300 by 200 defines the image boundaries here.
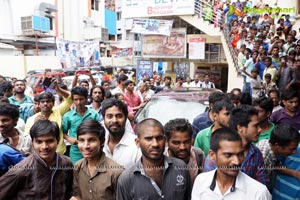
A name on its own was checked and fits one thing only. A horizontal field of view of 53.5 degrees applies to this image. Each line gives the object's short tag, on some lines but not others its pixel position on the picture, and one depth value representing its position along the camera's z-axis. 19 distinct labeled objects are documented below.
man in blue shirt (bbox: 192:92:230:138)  3.62
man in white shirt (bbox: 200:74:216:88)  10.41
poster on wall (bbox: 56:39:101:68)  14.14
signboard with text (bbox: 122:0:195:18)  15.81
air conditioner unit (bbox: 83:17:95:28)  27.28
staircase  13.35
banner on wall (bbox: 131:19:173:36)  16.81
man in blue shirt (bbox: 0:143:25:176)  2.21
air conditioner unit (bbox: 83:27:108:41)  26.56
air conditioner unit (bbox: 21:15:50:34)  20.34
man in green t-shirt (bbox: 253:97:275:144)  3.09
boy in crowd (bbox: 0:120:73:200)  2.05
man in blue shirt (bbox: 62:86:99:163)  3.69
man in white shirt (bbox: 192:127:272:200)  1.77
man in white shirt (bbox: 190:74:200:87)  10.91
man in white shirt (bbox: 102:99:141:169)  2.62
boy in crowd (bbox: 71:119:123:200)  2.19
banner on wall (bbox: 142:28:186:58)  17.52
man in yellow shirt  3.60
